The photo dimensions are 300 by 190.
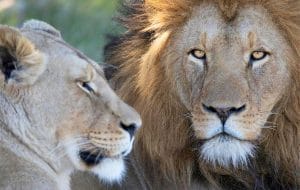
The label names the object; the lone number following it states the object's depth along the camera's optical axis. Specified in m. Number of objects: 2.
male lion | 10.63
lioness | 9.44
